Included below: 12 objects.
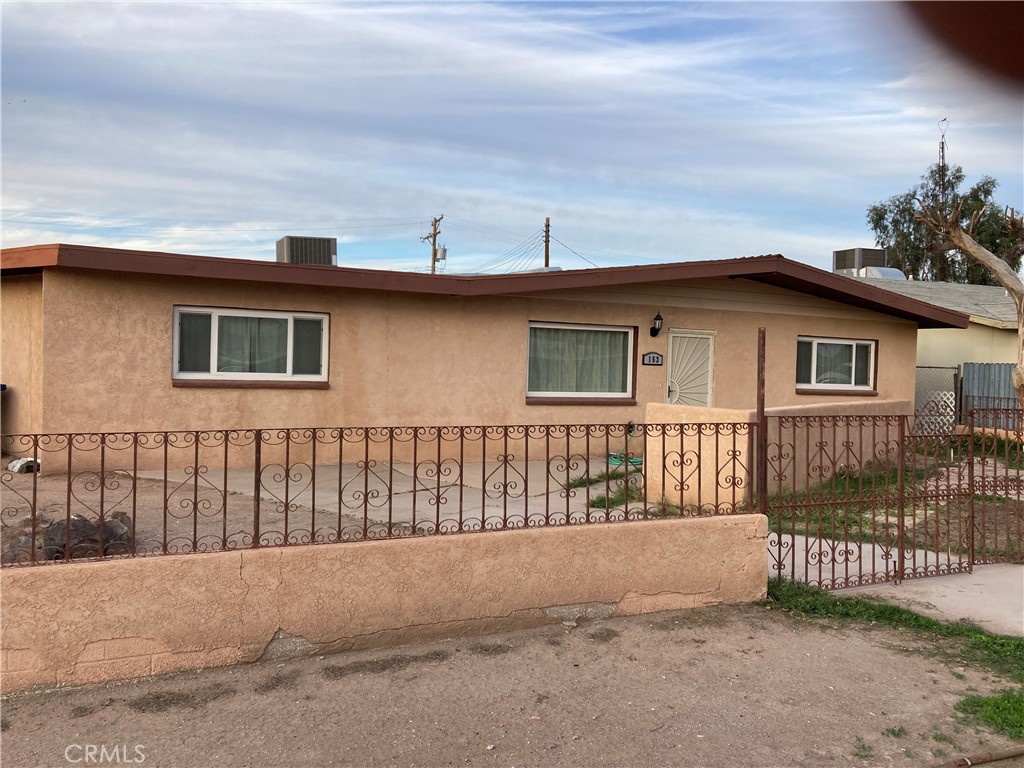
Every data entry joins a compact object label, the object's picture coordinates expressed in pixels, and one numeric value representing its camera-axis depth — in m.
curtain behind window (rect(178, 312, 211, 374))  9.56
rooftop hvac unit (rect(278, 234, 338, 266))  11.88
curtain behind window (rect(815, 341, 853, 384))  13.88
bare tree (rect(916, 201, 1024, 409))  13.12
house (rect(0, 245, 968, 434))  9.01
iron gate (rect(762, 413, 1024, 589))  5.88
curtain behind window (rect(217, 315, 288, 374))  9.81
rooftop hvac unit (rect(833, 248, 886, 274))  24.19
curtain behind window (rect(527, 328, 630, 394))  11.77
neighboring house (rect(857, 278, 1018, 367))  19.16
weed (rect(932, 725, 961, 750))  3.60
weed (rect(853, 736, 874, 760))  3.48
